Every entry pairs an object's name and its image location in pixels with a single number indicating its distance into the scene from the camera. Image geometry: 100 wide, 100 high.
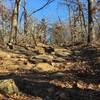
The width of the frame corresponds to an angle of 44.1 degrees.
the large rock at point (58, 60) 6.46
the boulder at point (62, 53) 7.03
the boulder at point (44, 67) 5.77
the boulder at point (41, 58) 6.36
